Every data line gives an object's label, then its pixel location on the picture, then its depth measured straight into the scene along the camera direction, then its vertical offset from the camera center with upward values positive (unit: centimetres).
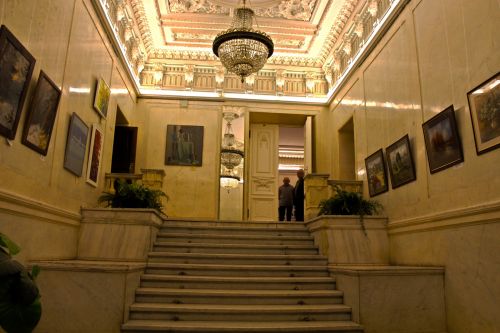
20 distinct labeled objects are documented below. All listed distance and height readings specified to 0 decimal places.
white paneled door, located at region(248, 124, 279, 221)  1122 +222
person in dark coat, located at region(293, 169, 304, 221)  966 +123
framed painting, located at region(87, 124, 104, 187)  700 +166
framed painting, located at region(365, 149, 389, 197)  712 +145
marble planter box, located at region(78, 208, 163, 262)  609 +22
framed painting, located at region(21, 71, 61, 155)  470 +161
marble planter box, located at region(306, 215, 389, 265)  626 +19
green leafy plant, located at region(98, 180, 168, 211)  690 +88
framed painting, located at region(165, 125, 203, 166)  1072 +278
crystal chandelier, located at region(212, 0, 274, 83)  714 +359
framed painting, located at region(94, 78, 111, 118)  722 +279
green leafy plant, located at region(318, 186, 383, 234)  675 +80
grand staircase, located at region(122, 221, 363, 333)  469 -44
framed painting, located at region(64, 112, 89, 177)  599 +159
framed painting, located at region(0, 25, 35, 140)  400 +175
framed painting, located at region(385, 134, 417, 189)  611 +143
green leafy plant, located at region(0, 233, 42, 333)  214 -28
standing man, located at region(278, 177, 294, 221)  1068 +138
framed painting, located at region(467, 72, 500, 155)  416 +151
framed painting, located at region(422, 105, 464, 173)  493 +144
